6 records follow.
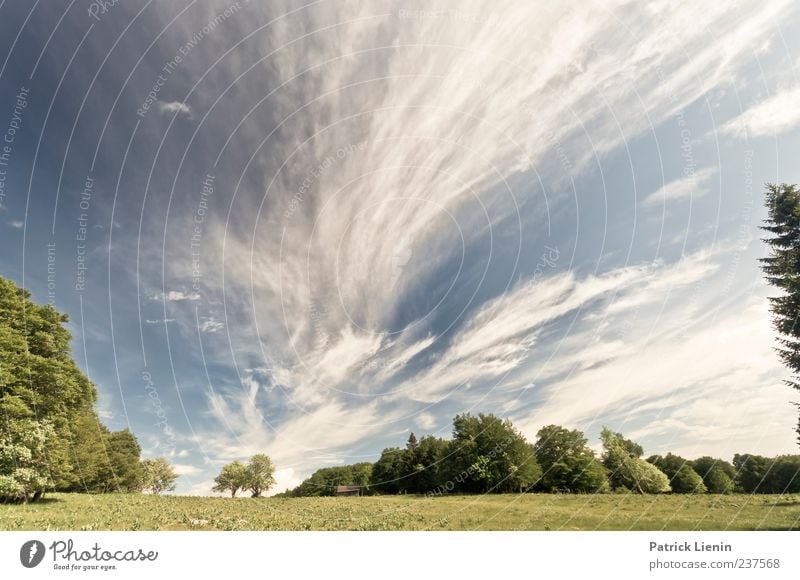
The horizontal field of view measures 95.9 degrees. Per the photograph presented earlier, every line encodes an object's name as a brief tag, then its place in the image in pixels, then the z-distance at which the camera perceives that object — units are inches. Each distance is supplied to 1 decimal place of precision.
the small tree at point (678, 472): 2578.7
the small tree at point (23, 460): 915.4
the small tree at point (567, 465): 1939.0
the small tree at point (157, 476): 2135.8
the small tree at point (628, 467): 1972.2
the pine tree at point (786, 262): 892.0
